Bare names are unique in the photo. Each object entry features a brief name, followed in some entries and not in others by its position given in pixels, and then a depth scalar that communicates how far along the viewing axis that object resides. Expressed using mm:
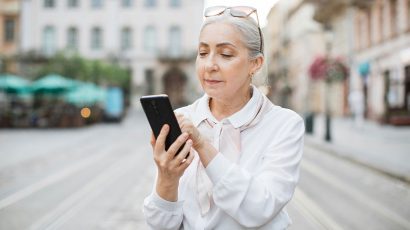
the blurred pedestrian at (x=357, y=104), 22300
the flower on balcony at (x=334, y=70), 20141
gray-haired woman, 1685
